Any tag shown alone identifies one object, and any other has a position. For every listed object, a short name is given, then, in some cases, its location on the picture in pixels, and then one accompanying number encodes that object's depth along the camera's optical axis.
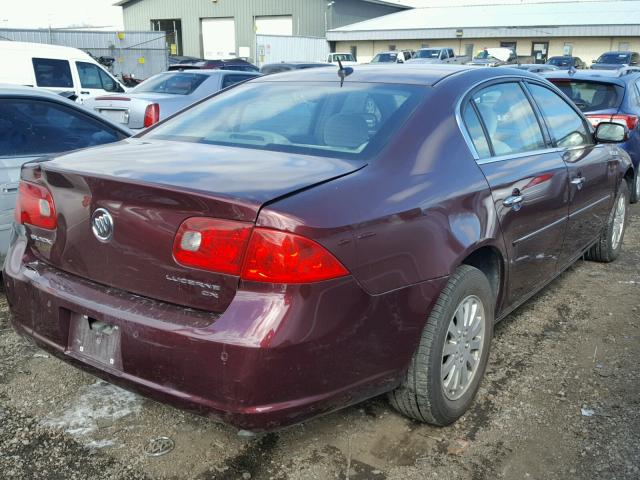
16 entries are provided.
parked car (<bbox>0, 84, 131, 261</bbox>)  4.11
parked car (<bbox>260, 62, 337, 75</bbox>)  21.00
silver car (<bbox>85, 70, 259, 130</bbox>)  9.23
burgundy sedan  2.12
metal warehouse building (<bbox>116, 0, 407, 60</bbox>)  49.91
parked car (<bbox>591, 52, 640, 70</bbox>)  31.12
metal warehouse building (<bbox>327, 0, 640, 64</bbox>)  40.50
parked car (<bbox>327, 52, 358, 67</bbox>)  36.67
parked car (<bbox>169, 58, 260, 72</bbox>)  23.25
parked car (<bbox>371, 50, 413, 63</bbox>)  32.69
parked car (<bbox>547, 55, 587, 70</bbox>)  29.60
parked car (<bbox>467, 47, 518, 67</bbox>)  24.31
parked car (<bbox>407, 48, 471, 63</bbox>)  32.74
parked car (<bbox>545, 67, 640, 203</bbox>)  7.18
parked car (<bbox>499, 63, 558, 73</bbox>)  18.25
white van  11.00
